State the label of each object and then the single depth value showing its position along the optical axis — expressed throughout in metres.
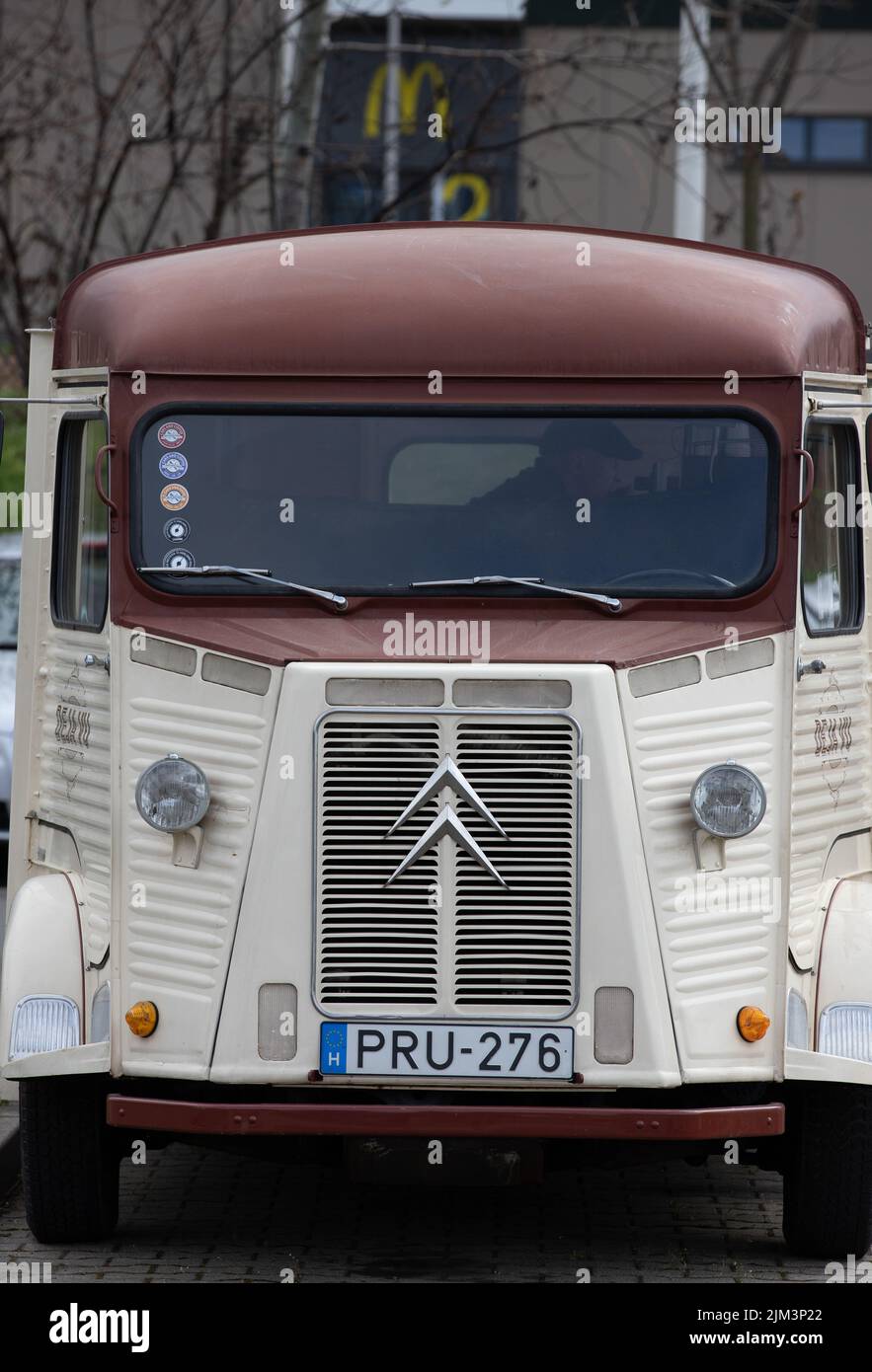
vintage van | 11.03
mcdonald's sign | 29.42
